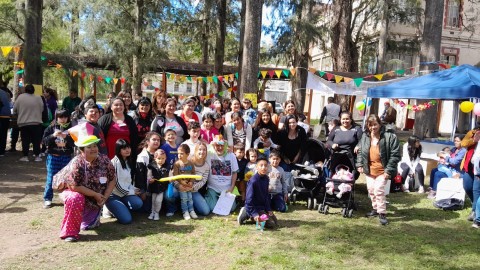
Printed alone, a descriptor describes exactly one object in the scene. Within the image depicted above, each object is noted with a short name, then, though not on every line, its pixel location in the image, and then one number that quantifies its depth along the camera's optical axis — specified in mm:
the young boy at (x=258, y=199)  5277
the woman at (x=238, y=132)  6762
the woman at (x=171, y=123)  6312
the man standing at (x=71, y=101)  10562
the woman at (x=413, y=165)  8172
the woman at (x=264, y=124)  7059
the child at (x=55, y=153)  5809
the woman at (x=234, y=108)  7039
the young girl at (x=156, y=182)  5594
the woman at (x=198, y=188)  5750
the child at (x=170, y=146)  5930
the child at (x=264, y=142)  6721
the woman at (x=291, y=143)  6945
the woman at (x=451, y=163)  7348
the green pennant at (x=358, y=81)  12729
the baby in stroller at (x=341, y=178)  6066
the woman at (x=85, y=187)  4570
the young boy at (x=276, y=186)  6160
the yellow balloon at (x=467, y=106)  8664
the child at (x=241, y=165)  6391
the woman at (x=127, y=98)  7539
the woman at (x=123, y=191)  5254
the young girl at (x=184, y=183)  5684
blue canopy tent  8570
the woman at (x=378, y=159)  5711
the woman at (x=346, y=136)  6676
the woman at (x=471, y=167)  5773
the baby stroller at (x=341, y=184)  6082
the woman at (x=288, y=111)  7123
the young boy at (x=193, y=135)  6000
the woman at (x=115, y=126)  5773
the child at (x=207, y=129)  6512
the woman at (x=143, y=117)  6402
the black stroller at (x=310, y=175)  6547
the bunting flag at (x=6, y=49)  10812
